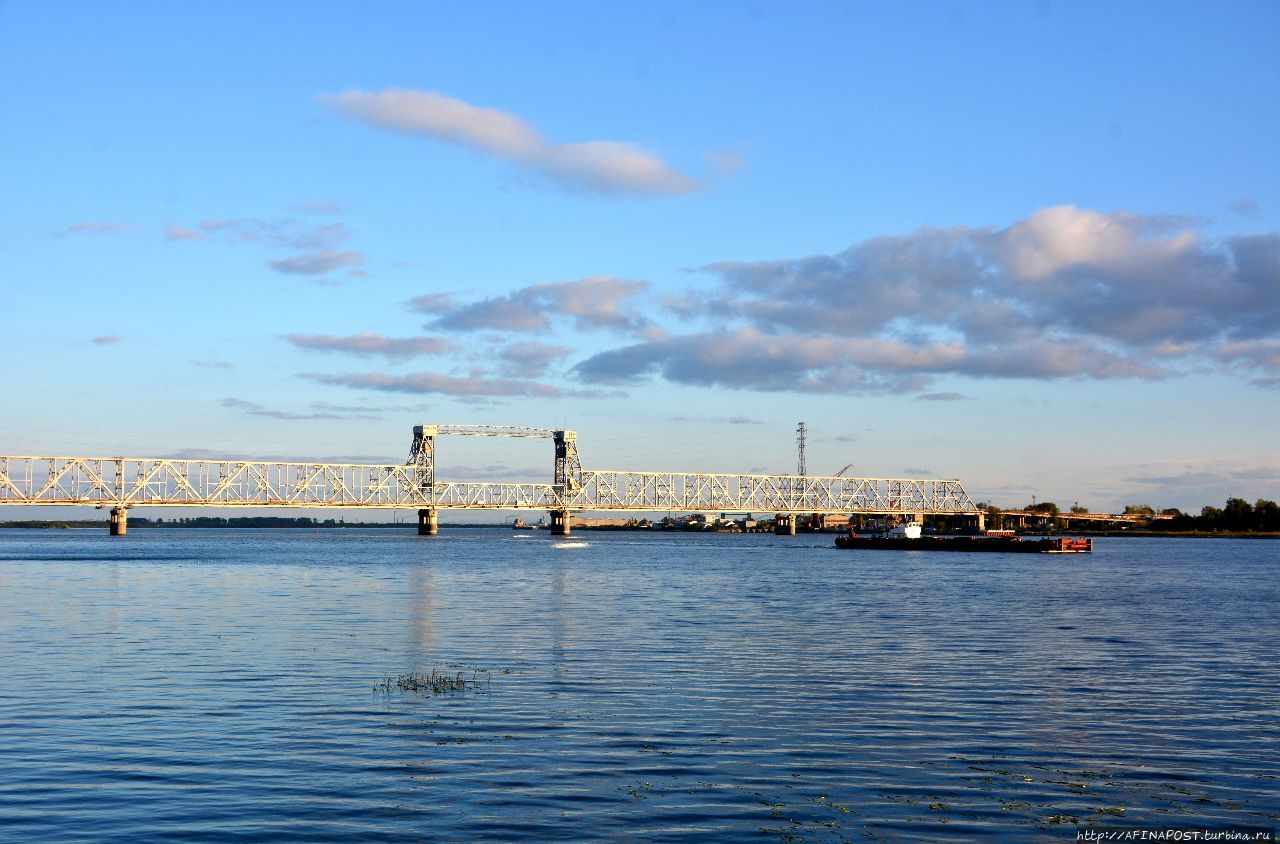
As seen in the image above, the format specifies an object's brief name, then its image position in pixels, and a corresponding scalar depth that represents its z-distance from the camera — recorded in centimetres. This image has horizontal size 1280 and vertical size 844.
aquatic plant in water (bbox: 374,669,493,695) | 3047
